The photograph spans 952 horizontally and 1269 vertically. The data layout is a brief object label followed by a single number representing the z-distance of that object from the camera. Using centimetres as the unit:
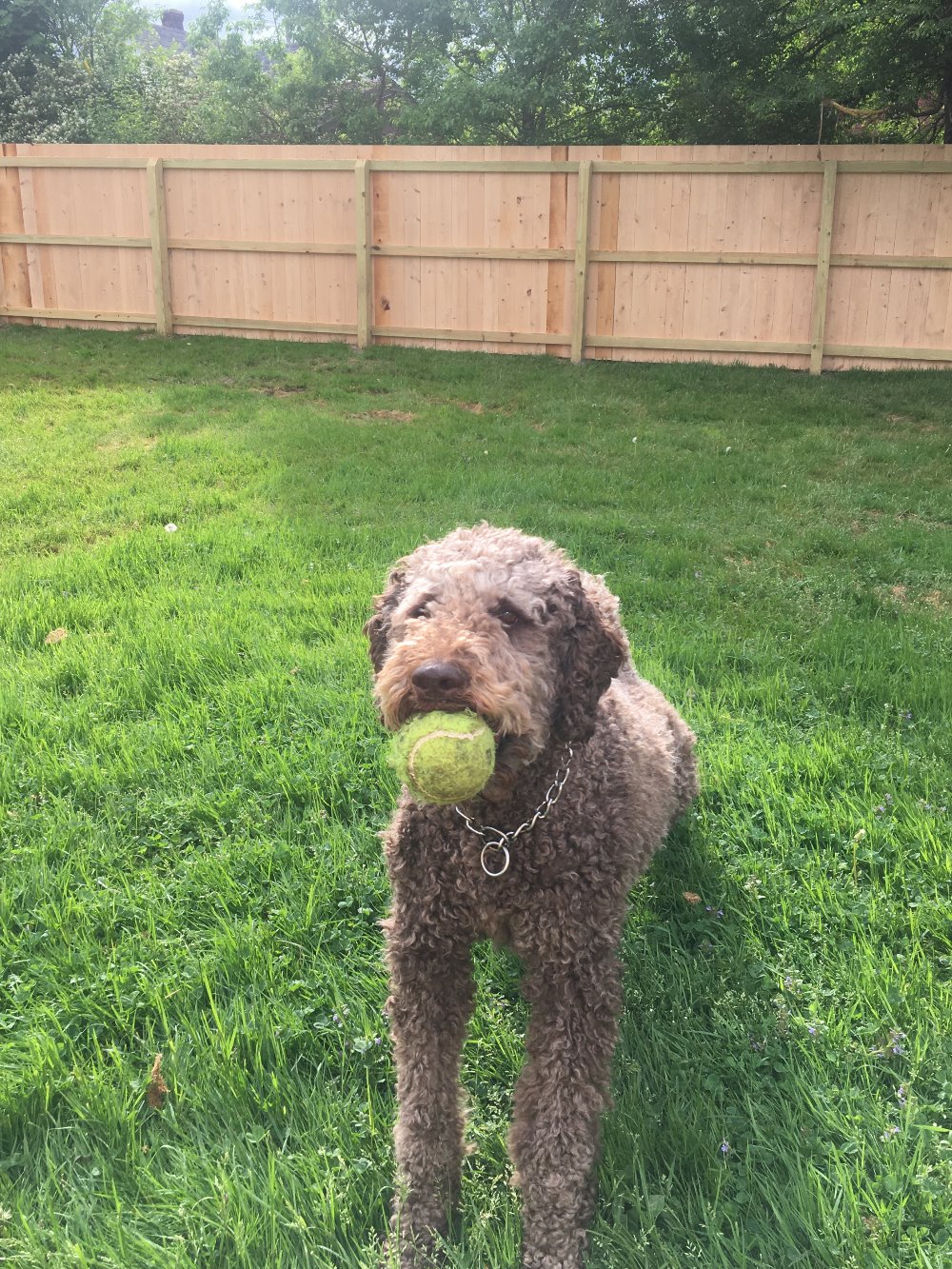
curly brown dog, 176
